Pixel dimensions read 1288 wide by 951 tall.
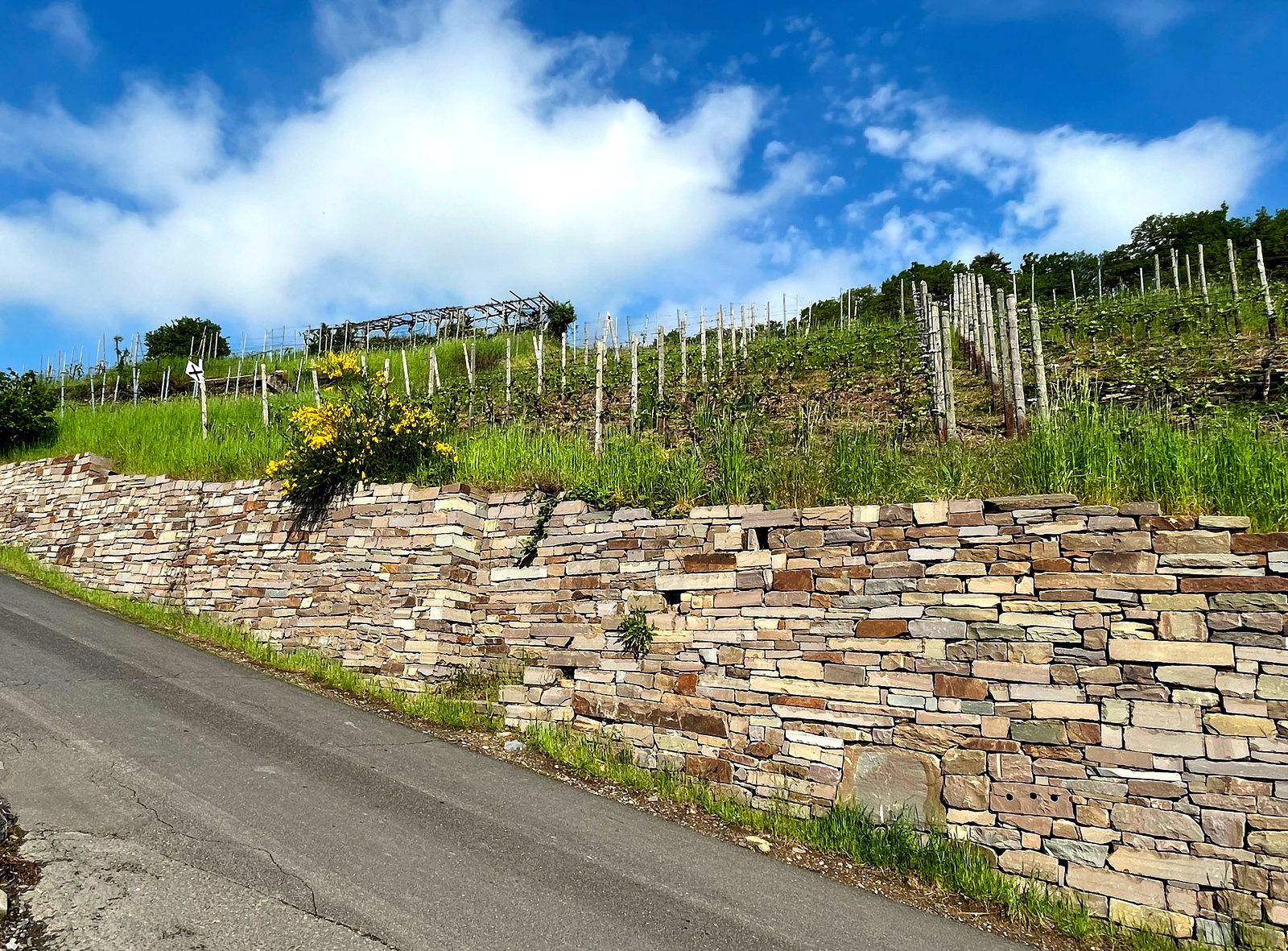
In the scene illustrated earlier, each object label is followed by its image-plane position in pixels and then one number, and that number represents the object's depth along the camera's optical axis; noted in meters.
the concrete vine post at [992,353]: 11.00
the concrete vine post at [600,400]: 10.52
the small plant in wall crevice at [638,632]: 7.57
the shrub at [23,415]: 18.52
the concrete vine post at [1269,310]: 12.30
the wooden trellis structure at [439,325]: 27.09
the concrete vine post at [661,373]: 14.13
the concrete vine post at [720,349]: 16.14
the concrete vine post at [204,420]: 16.01
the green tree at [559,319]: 27.33
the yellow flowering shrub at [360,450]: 10.71
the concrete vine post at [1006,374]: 9.55
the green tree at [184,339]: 38.38
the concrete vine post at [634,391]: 12.32
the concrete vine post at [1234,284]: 15.05
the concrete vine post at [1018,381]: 9.02
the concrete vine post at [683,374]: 15.32
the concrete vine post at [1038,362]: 8.41
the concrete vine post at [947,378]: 9.59
